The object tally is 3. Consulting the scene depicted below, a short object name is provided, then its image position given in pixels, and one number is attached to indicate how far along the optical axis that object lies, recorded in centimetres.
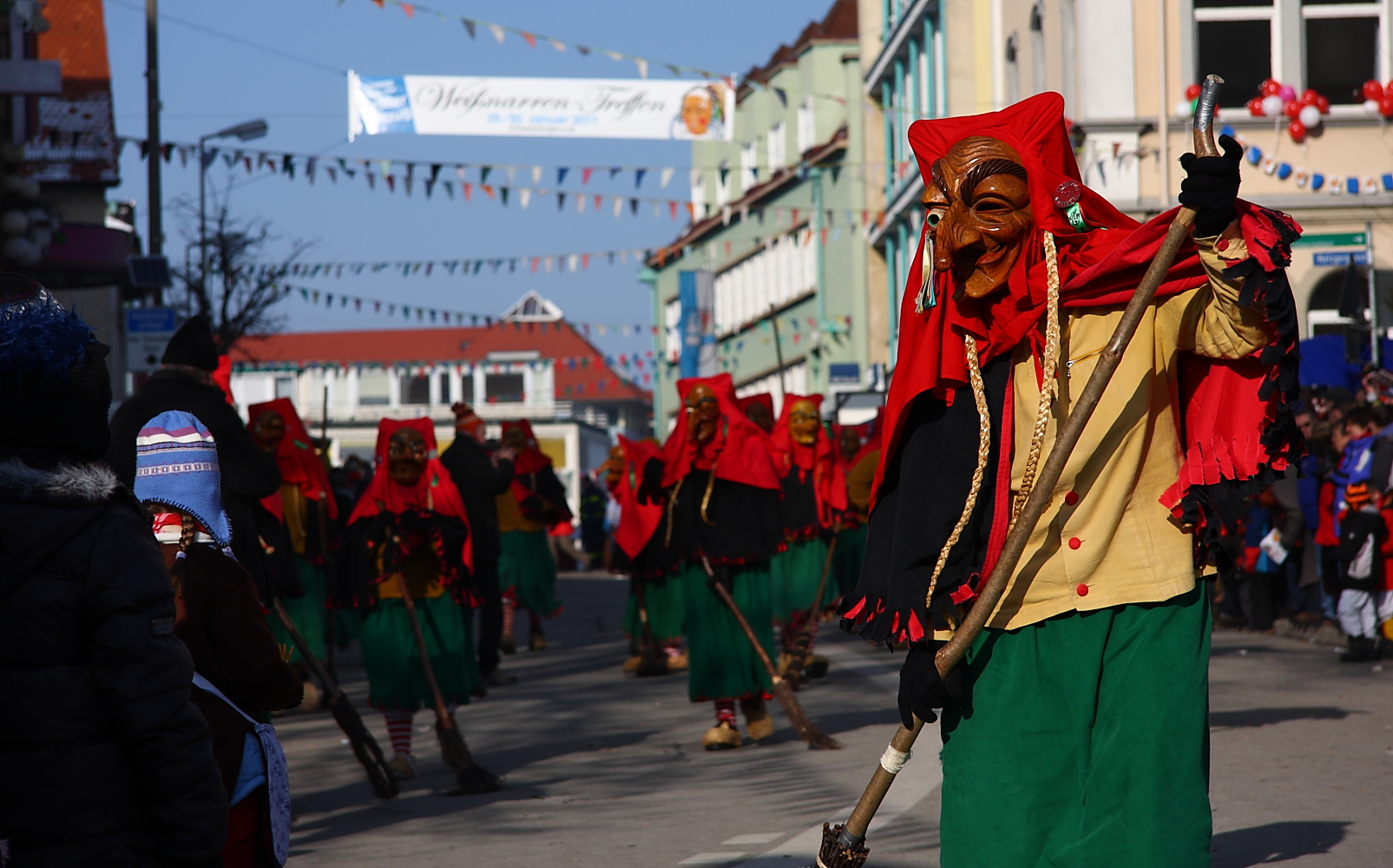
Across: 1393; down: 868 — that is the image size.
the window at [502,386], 8362
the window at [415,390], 8219
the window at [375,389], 8250
